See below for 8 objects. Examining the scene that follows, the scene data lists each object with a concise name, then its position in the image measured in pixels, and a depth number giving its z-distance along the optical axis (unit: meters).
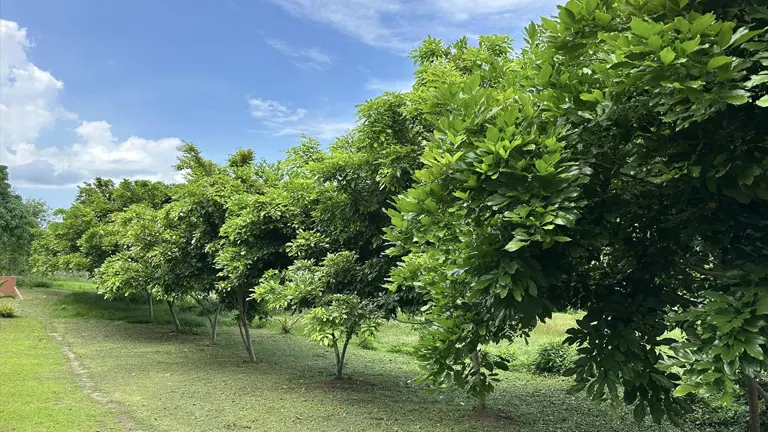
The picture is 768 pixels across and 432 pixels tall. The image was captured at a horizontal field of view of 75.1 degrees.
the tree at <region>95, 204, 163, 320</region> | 12.45
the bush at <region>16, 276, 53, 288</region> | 28.82
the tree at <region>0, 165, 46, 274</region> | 27.00
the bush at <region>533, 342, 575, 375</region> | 12.52
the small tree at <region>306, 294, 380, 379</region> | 6.76
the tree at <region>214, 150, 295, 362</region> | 9.02
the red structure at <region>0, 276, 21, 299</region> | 21.48
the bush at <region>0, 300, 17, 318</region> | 17.67
